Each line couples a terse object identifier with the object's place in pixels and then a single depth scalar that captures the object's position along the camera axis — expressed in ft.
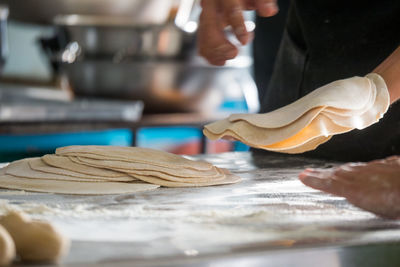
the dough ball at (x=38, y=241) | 2.97
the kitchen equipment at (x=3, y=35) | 6.16
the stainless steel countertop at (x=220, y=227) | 3.08
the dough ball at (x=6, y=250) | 2.92
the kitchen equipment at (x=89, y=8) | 7.83
